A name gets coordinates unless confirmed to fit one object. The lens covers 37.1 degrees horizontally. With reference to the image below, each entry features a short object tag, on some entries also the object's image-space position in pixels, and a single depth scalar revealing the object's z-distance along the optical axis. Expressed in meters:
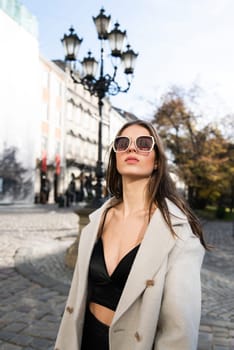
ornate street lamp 8.24
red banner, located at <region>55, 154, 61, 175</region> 35.88
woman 1.42
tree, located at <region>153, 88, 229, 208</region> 20.11
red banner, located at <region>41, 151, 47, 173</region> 32.72
